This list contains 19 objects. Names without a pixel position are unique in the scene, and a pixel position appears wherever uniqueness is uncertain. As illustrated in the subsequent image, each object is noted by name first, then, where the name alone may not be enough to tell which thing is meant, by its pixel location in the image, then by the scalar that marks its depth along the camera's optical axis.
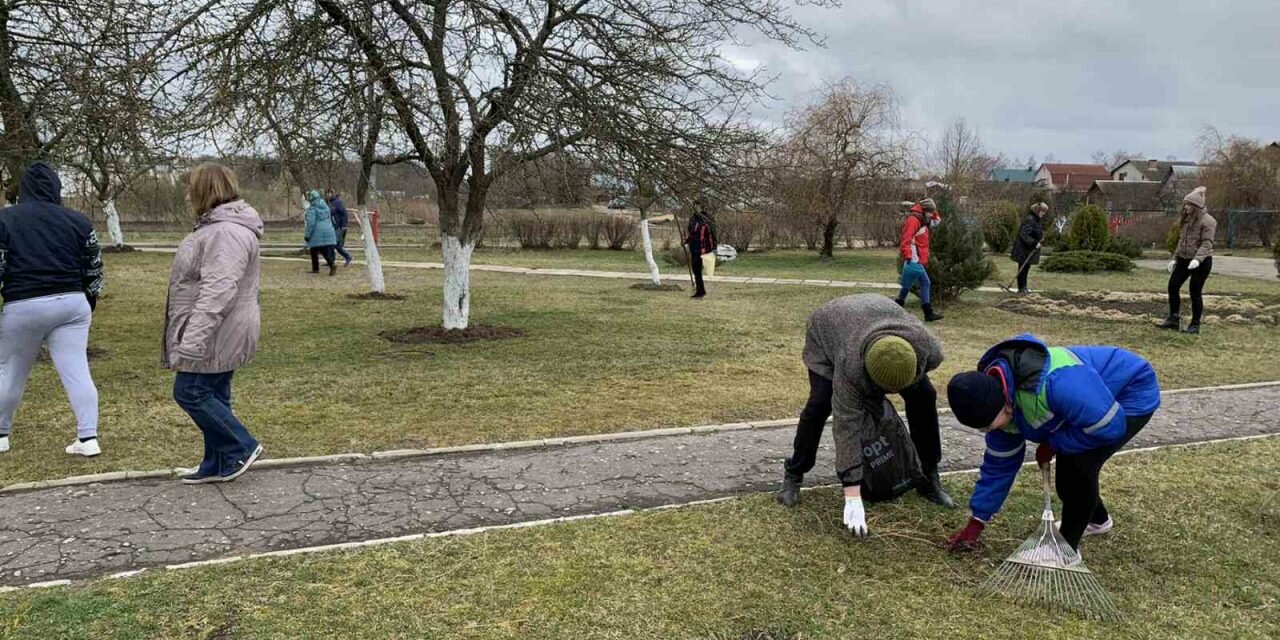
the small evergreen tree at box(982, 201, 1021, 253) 24.91
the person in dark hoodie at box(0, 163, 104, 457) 4.45
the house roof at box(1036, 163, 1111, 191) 79.12
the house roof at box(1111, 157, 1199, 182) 68.38
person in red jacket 10.69
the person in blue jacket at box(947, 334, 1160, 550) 2.99
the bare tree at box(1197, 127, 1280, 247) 31.72
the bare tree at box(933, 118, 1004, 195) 27.17
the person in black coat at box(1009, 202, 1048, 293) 13.60
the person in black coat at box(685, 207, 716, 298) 13.42
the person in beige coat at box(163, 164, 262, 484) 3.99
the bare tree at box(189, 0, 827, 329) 6.94
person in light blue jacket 15.92
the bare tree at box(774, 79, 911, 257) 20.48
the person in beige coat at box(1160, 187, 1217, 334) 9.36
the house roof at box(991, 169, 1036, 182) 83.49
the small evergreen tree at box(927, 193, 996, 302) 11.66
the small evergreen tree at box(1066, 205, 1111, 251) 21.05
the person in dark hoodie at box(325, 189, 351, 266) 16.78
